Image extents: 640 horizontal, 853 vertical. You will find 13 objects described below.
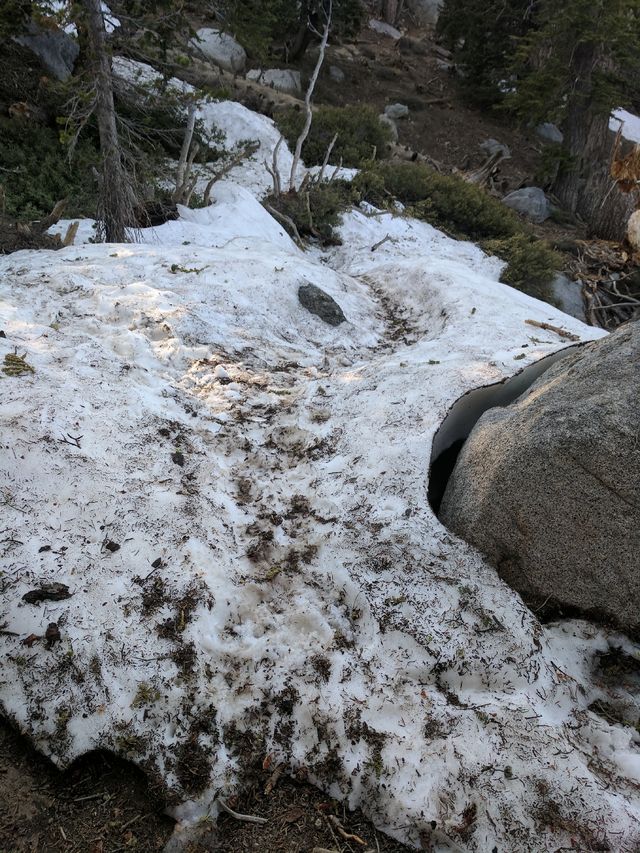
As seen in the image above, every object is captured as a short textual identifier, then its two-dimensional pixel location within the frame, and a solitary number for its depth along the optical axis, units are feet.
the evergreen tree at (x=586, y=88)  46.62
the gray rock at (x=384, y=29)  97.55
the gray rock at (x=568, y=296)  38.75
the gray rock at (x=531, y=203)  57.06
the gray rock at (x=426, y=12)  104.53
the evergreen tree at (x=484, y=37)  70.17
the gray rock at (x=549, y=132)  79.30
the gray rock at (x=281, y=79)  69.05
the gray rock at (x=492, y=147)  70.90
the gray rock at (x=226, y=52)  66.74
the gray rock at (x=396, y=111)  75.72
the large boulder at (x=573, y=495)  10.53
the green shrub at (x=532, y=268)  38.40
